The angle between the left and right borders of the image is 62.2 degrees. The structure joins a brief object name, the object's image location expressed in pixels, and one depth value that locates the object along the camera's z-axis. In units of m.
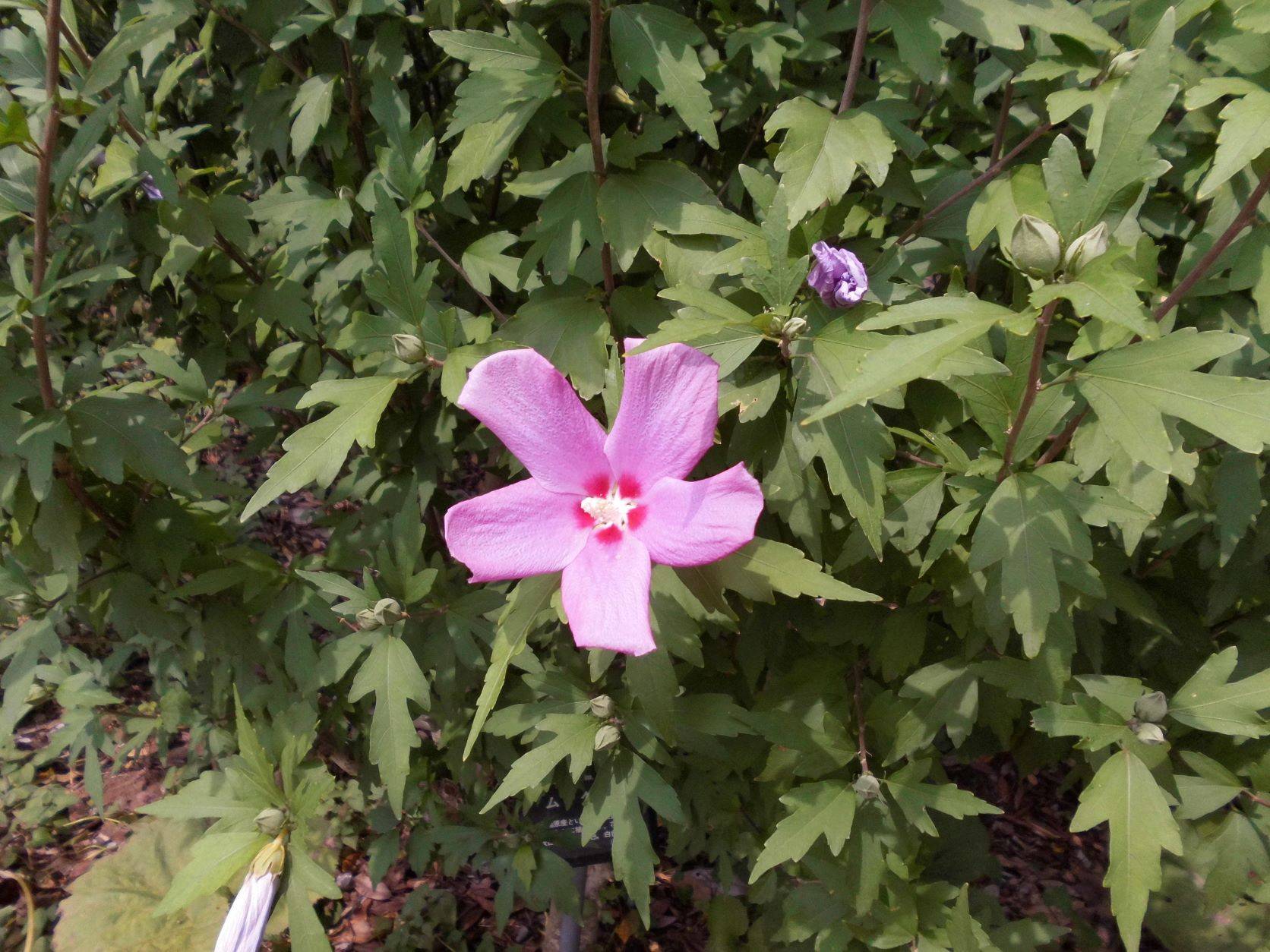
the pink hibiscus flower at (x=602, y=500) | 0.31
